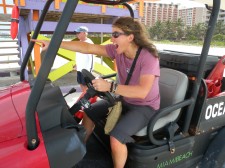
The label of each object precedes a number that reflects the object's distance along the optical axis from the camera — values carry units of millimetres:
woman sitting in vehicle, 1669
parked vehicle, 1212
